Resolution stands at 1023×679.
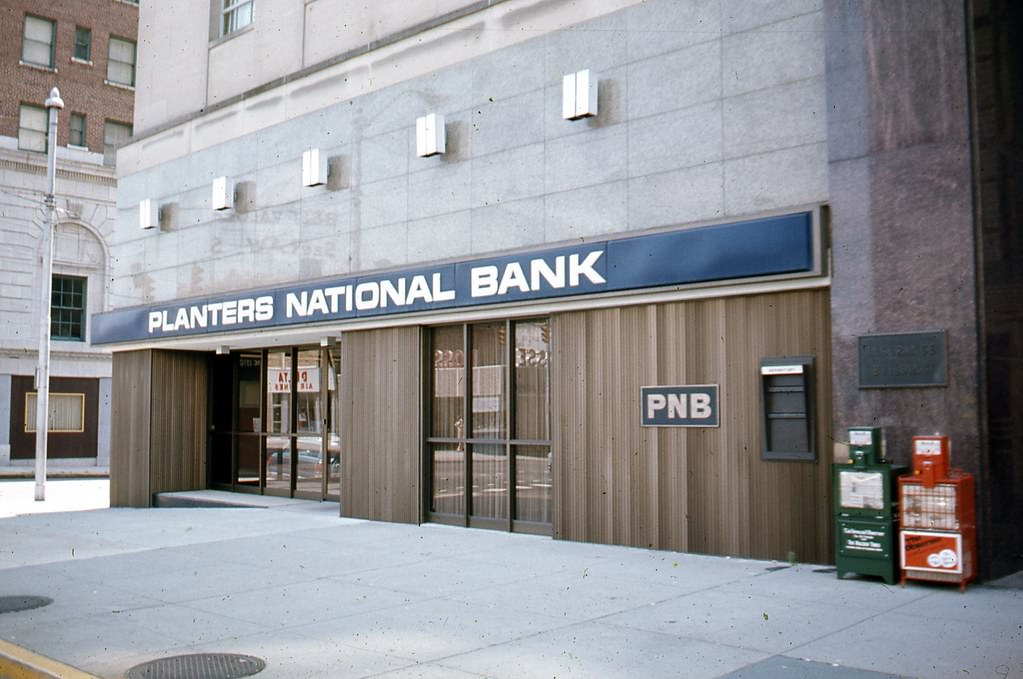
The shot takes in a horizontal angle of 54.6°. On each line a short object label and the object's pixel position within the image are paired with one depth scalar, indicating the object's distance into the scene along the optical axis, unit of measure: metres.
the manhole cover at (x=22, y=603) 8.49
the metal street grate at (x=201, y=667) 6.26
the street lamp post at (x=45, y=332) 21.77
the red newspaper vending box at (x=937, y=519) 8.55
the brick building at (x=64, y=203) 35.78
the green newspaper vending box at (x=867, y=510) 8.89
